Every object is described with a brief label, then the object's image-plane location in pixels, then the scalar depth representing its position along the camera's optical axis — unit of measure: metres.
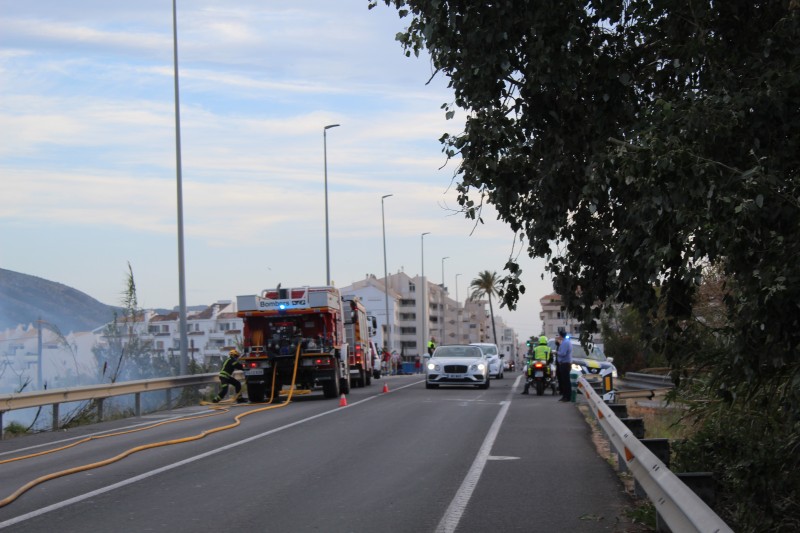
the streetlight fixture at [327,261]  47.72
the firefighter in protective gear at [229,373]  26.95
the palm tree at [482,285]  129.12
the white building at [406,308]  158.12
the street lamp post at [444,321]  191.10
